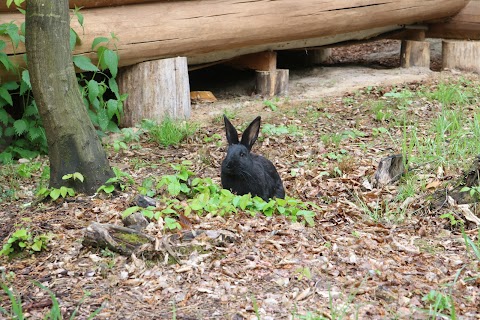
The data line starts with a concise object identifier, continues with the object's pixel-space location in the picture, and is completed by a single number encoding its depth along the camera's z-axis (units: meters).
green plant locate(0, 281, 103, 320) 5.89
